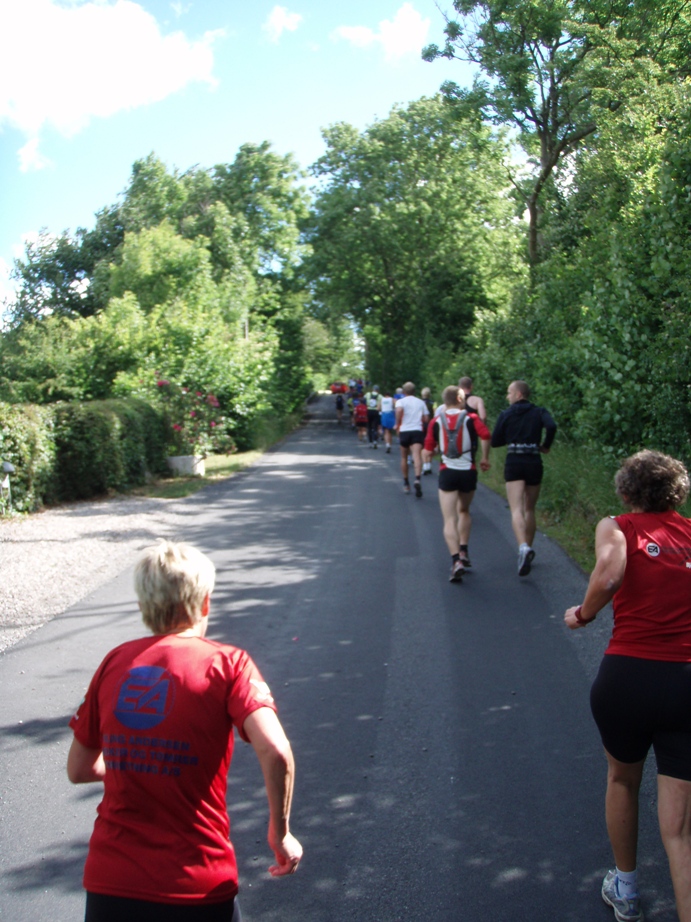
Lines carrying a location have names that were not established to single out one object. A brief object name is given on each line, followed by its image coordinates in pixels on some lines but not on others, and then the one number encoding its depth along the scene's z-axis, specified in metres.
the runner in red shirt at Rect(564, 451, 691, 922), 2.91
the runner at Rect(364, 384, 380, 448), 28.86
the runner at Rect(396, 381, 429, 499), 15.22
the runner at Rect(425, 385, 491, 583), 8.68
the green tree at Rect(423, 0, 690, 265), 17.16
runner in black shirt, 8.58
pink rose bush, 19.72
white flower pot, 19.34
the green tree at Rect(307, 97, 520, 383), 38.81
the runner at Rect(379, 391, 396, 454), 25.83
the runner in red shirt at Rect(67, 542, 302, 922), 2.09
